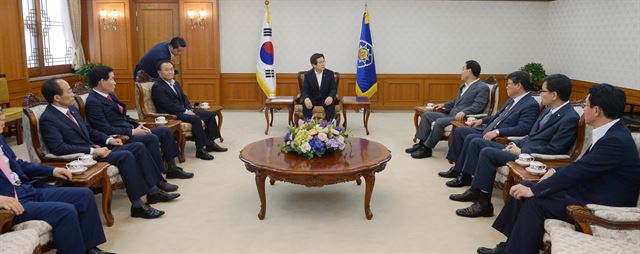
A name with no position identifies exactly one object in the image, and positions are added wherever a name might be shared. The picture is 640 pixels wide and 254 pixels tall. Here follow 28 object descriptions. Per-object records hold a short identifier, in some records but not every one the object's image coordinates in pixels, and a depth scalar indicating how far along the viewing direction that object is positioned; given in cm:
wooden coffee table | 405
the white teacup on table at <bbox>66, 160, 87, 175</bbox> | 359
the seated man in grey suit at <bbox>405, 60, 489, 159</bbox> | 620
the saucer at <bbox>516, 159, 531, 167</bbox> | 379
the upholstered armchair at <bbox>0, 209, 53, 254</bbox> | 255
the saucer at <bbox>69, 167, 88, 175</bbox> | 358
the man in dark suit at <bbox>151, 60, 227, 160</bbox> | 617
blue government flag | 1004
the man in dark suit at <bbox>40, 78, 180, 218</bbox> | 392
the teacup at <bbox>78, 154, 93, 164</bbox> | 377
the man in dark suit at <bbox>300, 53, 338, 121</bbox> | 761
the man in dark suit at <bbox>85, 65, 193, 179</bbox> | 475
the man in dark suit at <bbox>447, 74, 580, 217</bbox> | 408
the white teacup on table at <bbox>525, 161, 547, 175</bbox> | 360
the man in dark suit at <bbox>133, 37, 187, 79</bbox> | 703
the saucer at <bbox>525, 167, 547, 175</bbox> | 359
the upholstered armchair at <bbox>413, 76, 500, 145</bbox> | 623
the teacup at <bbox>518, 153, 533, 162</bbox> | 383
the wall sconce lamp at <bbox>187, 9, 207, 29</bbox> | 1015
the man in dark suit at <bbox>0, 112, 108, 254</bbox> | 295
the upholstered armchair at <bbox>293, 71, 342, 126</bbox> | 764
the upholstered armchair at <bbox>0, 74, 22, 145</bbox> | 686
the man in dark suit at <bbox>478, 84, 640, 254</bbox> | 293
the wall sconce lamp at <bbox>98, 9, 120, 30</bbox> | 1012
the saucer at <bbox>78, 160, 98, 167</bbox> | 372
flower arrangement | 436
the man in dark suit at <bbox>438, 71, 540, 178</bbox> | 491
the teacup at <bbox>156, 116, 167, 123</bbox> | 567
